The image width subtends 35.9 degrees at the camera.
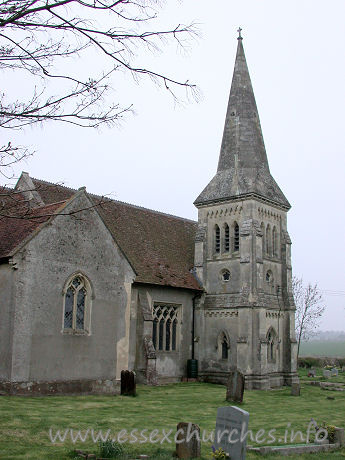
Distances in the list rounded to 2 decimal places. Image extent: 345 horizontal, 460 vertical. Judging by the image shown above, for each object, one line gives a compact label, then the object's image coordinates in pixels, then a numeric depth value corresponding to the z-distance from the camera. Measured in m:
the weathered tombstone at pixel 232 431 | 9.77
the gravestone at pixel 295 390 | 24.75
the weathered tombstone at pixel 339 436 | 12.22
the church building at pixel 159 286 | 18.44
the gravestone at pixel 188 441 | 10.22
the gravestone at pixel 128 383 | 20.53
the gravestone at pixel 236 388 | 20.39
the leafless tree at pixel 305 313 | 53.28
